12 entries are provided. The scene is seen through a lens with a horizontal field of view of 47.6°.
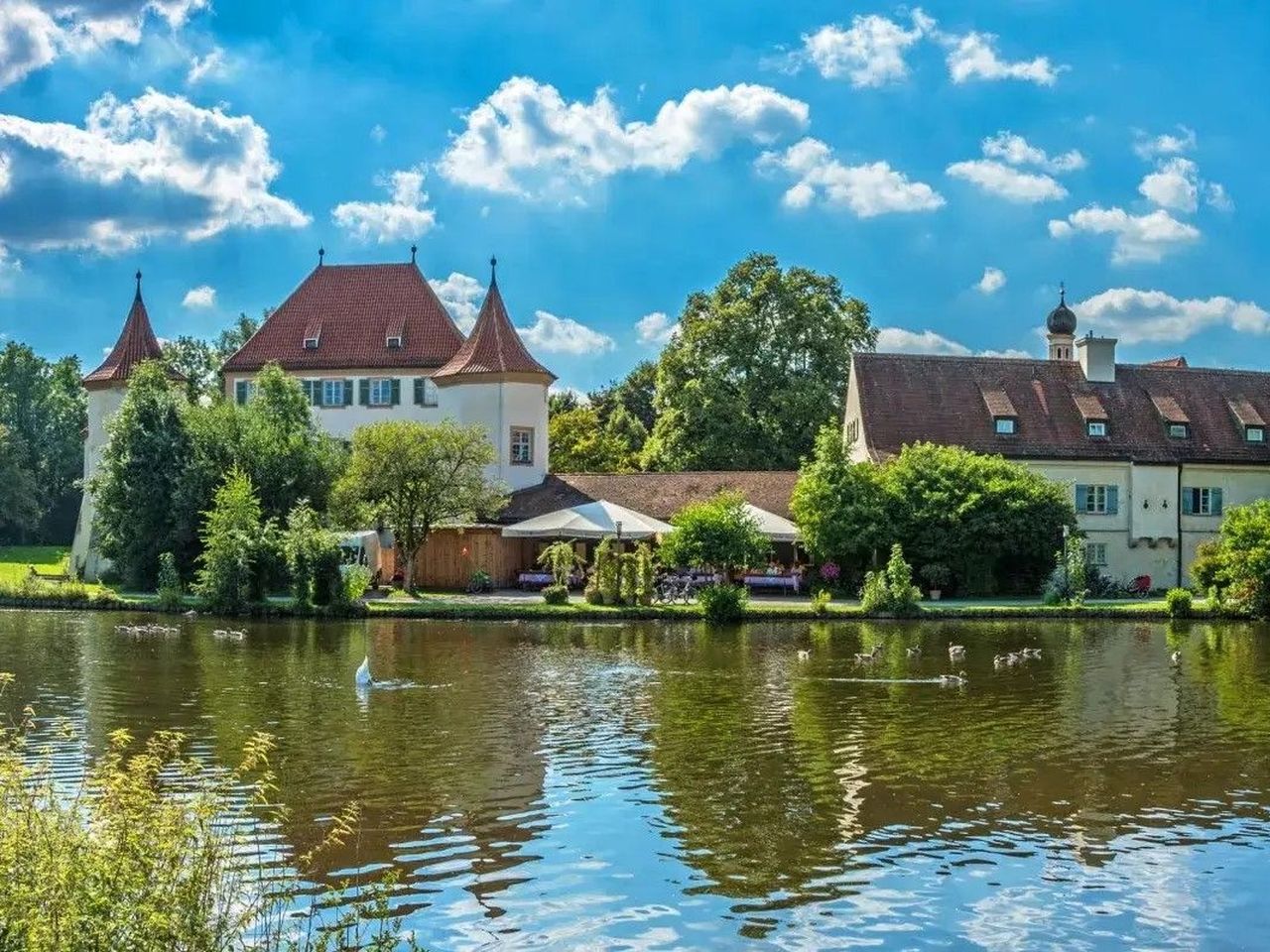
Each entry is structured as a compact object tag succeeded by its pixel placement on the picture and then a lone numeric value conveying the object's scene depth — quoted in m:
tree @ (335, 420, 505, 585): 43.97
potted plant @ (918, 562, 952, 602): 44.78
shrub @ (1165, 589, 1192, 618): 40.88
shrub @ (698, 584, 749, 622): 38.22
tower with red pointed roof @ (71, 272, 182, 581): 59.00
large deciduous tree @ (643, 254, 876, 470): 60.41
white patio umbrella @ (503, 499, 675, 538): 45.03
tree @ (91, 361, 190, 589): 46.84
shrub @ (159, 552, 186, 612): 40.91
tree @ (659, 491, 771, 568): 43.56
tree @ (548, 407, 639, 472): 69.25
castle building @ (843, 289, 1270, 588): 52.41
